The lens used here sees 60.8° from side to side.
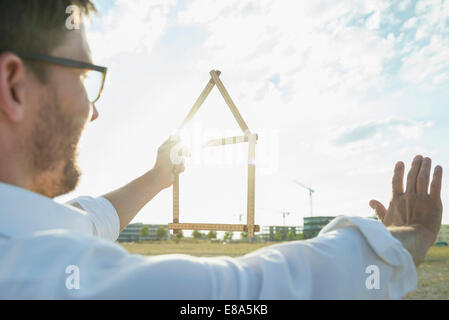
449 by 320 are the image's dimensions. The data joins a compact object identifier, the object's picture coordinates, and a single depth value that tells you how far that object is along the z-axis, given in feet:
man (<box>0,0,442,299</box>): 2.68
